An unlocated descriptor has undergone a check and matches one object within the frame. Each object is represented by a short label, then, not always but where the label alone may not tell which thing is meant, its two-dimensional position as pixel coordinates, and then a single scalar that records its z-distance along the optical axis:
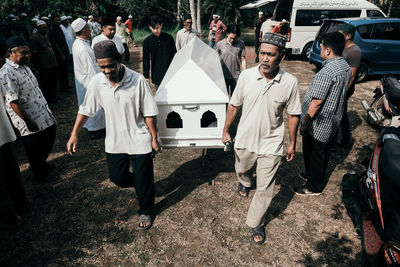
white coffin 2.90
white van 10.13
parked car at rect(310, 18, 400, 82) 7.53
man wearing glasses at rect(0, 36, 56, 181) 2.96
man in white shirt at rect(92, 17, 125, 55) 4.46
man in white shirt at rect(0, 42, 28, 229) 2.75
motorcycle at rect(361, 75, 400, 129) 4.57
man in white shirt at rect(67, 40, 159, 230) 2.47
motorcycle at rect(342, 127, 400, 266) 1.93
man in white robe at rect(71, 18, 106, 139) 4.47
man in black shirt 4.93
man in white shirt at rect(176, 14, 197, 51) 6.52
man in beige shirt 2.45
